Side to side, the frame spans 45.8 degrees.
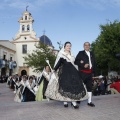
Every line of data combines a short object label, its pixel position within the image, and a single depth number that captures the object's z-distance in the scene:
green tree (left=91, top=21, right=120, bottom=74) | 17.18
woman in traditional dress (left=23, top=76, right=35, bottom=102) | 6.60
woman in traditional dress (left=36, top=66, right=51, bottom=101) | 5.78
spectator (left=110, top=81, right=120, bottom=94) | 6.16
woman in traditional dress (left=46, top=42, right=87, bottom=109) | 3.49
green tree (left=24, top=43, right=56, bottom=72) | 19.32
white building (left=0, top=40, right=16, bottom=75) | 29.41
